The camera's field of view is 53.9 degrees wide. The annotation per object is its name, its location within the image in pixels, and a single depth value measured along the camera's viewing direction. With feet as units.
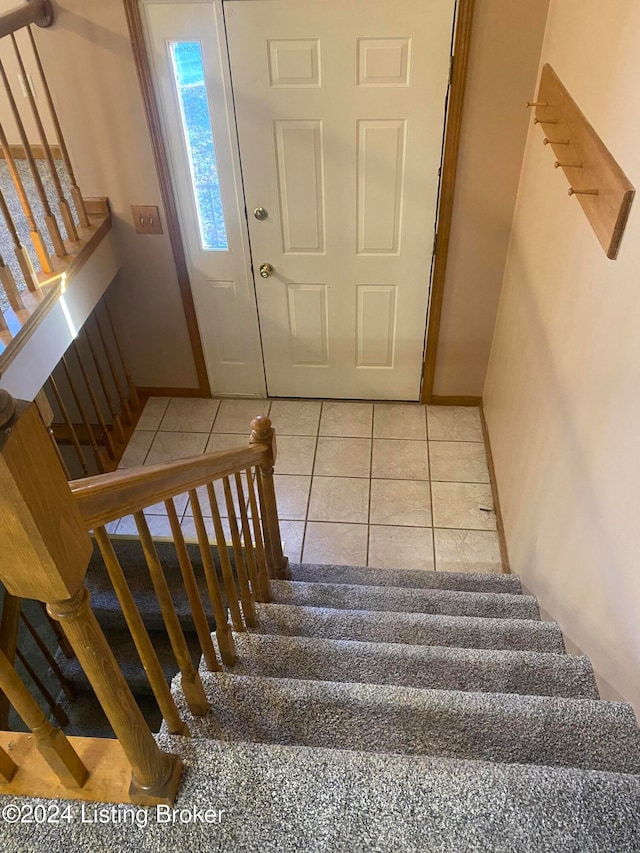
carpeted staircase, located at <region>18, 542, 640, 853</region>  3.45
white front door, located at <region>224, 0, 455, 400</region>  8.45
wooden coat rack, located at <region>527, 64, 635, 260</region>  5.08
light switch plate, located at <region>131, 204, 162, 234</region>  10.12
